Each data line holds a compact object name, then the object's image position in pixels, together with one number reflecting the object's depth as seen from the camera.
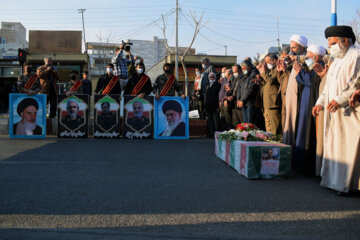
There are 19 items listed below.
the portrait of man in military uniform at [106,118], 11.86
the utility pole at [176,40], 37.27
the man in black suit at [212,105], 12.51
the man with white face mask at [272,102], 8.30
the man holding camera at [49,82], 12.70
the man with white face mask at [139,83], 12.37
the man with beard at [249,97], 9.91
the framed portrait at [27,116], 11.43
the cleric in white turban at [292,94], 7.03
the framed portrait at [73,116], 11.76
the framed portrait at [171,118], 11.98
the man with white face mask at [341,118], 5.01
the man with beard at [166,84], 12.41
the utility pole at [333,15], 11.21
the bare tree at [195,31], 34.56
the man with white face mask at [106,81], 12.82
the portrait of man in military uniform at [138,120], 11.90
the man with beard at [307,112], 6.41
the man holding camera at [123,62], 13.14
